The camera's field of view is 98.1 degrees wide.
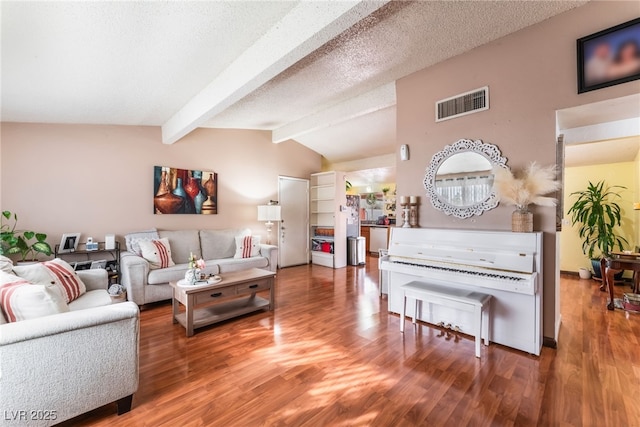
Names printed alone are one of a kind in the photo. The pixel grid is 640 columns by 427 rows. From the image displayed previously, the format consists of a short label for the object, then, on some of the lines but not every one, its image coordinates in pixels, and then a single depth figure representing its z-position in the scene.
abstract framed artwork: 4.46
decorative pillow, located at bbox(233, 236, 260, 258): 4.66
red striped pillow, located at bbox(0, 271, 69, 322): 1.56
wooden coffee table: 2.71
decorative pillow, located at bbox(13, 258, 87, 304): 2.17
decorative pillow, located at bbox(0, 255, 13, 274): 2.05
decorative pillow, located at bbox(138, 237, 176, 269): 3.73
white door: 6.02
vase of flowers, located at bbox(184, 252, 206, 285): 2.90
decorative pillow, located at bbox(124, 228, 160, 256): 3.85
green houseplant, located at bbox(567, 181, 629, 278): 4.36
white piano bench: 2.29
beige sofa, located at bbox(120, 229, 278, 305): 3.38
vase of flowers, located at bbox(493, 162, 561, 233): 2.30
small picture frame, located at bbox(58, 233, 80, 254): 3.56
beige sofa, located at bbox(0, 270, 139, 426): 1.33
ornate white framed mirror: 2.71
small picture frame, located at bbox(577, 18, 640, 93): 2.04
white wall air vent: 2.72
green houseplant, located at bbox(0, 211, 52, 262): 3.16
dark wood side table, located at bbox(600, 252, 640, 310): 3.05
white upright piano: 2.31
